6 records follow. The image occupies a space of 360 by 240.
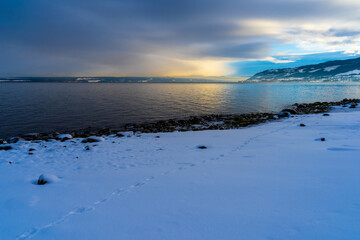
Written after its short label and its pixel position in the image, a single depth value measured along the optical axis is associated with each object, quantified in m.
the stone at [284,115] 21.98
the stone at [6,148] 11.82
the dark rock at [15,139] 14.00
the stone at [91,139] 13.50
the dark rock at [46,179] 6.76
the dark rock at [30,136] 15.50
